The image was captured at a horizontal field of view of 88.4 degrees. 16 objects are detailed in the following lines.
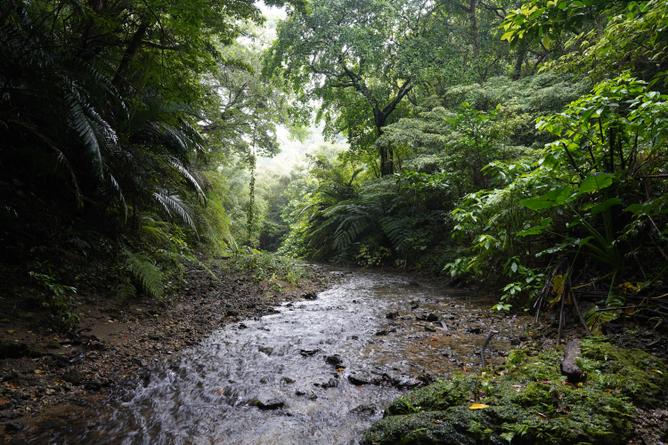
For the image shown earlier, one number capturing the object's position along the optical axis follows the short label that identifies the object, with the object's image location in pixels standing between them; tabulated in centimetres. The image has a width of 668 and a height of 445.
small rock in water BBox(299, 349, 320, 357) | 294
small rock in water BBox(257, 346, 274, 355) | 302
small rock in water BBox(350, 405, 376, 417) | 200
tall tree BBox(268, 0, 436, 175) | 973
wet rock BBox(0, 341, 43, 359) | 230
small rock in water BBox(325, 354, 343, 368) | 273
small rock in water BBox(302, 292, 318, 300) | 532
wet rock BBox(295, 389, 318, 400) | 221
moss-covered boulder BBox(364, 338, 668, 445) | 148
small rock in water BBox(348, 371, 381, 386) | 239
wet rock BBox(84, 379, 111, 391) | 224
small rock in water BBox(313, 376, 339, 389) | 236
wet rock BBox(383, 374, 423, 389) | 232
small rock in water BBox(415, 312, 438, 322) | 386
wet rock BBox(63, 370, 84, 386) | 226
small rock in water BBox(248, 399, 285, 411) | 210
